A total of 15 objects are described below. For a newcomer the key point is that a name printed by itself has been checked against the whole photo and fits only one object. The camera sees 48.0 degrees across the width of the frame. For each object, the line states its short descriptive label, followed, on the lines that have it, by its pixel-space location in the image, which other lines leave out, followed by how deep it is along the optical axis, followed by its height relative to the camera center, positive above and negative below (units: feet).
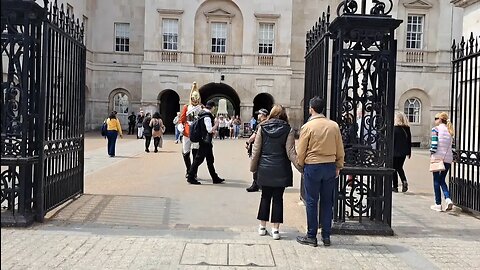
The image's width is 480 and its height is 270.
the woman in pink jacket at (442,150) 31.73 -1.21
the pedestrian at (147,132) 70.64 -1.15
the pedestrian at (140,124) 103.14 -0.27
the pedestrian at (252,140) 31.22 -0.99
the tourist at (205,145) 39.42 -1.52
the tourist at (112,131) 60.80 -0.95
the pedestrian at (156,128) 69.92 -0.60
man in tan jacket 21.98 -1.50
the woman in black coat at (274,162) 23.18 -1.55
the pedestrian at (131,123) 123.34 -0.01
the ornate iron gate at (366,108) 24.81 +0.94
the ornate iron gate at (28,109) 24.13 +0.54
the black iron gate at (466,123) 30.63 +0.44
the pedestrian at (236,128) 118.91 -0.61
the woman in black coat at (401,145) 40.42 -1.22
